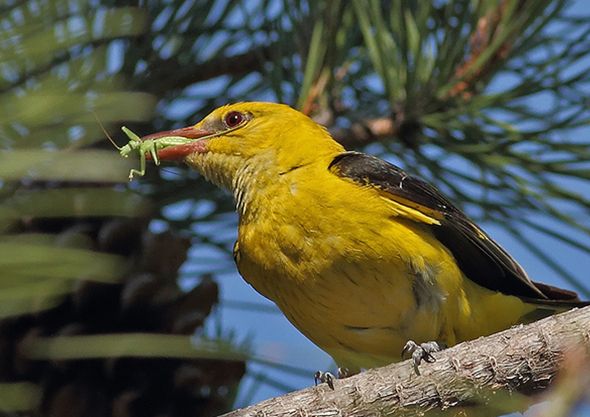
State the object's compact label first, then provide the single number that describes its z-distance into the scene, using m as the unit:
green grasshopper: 4.69
